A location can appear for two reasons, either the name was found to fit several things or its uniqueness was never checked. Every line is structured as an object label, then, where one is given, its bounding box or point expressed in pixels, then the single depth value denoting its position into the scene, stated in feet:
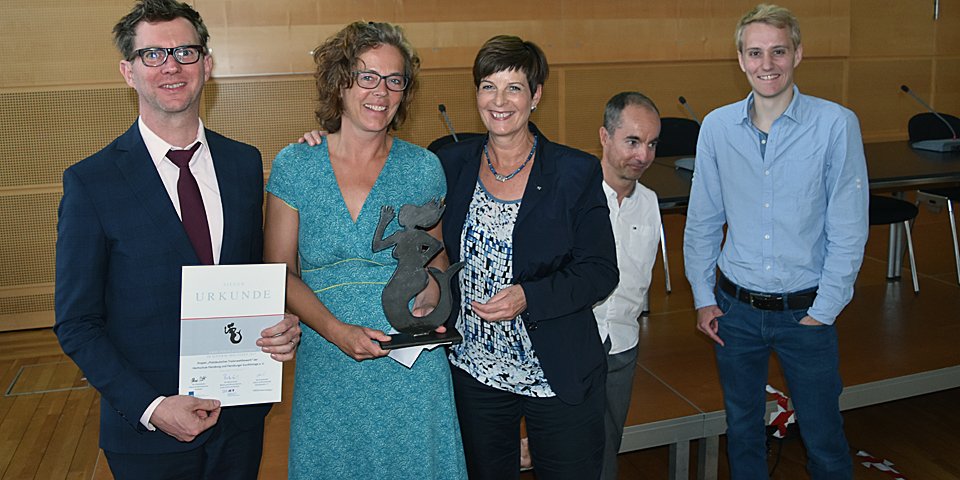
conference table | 14.60
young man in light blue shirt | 8.66
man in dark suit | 5.86
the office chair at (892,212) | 16.57
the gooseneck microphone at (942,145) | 18.13
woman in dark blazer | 7.27
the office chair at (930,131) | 19.19
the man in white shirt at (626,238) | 9.12
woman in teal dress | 6.92
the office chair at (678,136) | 19.27
